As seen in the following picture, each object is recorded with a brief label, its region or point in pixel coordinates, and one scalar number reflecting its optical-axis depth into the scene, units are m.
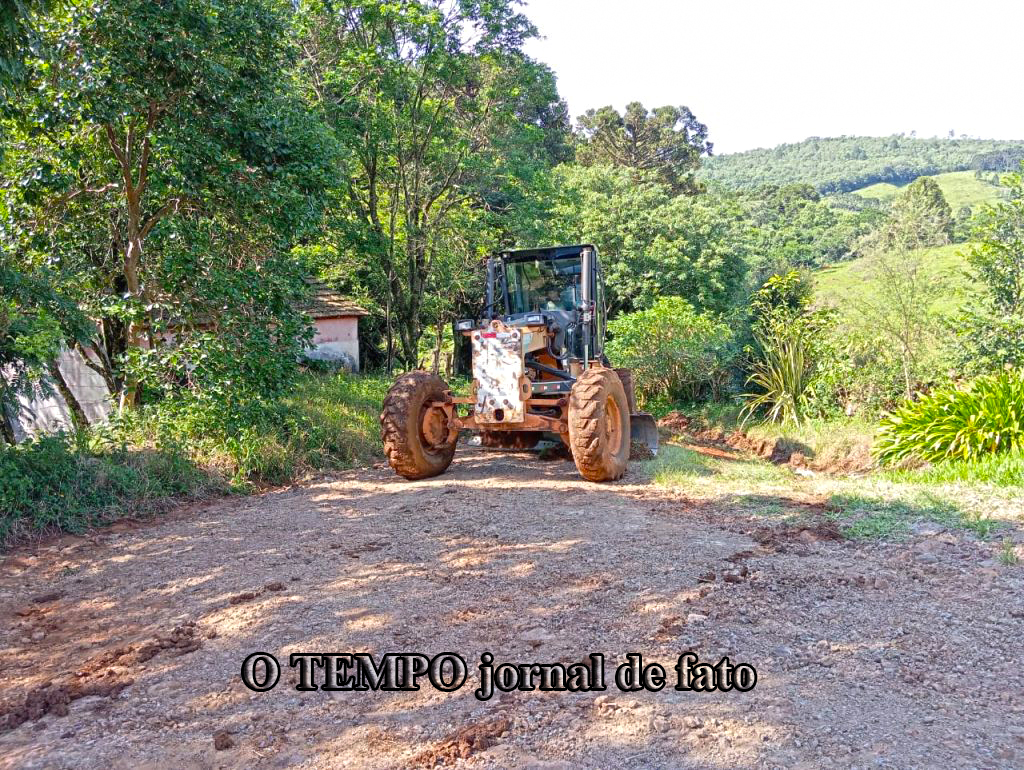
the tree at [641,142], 40.28
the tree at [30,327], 7.13
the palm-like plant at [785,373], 14.12
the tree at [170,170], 8.16
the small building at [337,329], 18.16
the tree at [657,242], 22.75
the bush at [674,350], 16.64
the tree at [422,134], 14.14
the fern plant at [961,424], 8.82
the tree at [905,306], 12.04
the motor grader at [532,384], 8.58
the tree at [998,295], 10.91
